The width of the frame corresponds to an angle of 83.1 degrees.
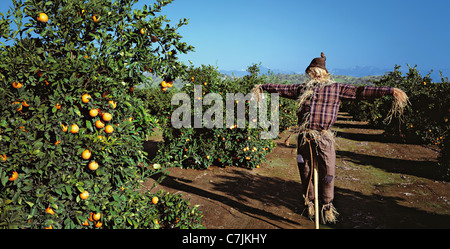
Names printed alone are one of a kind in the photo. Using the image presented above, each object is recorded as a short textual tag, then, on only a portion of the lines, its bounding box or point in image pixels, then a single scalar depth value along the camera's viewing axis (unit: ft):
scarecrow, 12.30
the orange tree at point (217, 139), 22.93
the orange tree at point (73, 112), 6.96
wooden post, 11.39
